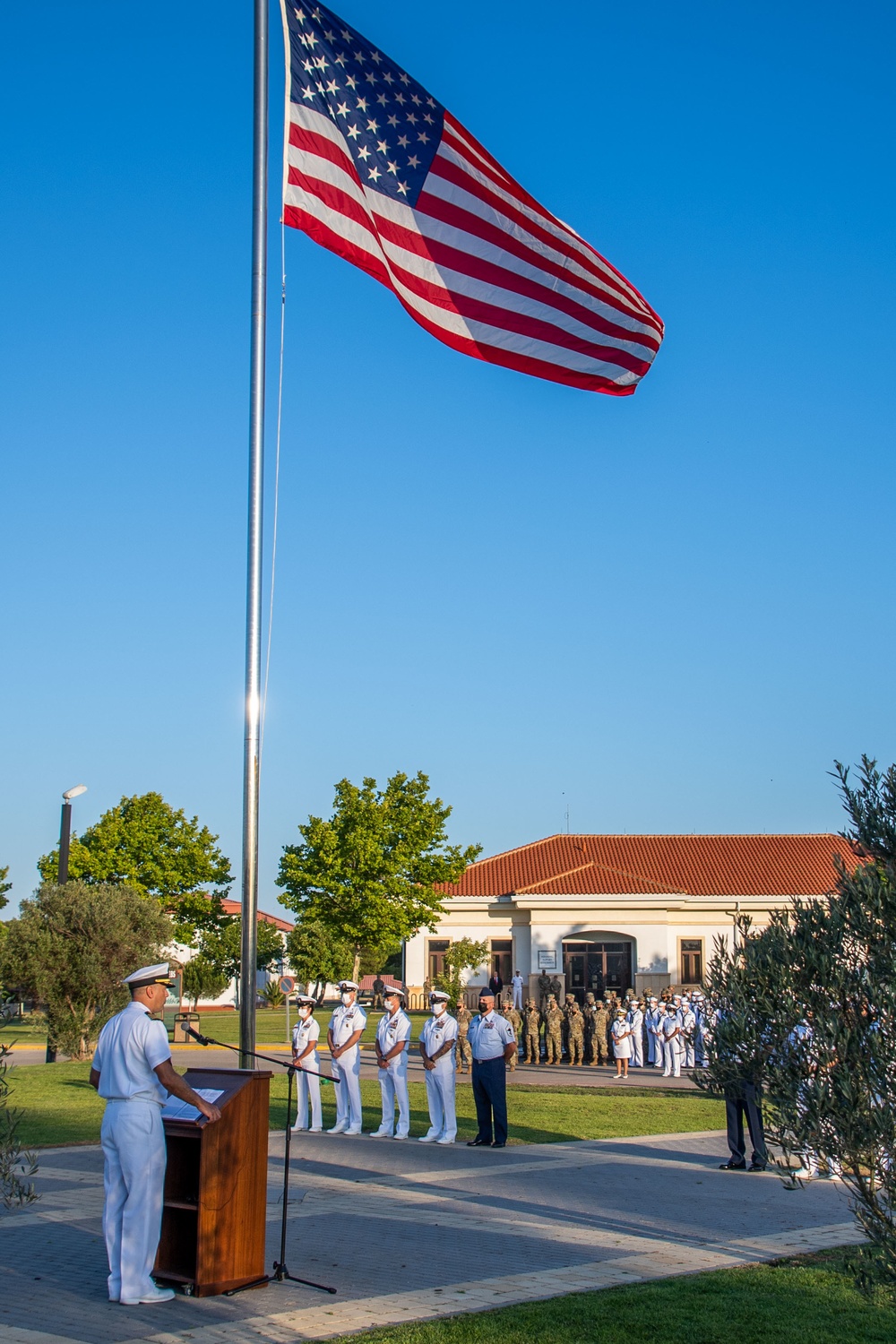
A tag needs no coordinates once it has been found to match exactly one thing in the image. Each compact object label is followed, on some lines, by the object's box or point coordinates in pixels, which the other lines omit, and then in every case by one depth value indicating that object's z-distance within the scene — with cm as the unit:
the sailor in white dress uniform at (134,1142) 763
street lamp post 2864
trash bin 3628
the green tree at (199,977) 6131
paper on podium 820
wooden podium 792
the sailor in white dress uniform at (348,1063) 1697
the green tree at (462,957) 4771
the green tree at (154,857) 5416
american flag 1038
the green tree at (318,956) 4994
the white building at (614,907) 4816
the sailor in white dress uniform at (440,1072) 1641
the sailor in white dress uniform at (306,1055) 1715
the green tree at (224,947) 5996
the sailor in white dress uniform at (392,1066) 1697
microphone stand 812
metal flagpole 917
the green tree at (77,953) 2697
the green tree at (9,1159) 577
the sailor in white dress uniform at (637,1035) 3000
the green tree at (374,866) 4409
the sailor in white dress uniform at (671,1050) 2891
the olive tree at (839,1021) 516
